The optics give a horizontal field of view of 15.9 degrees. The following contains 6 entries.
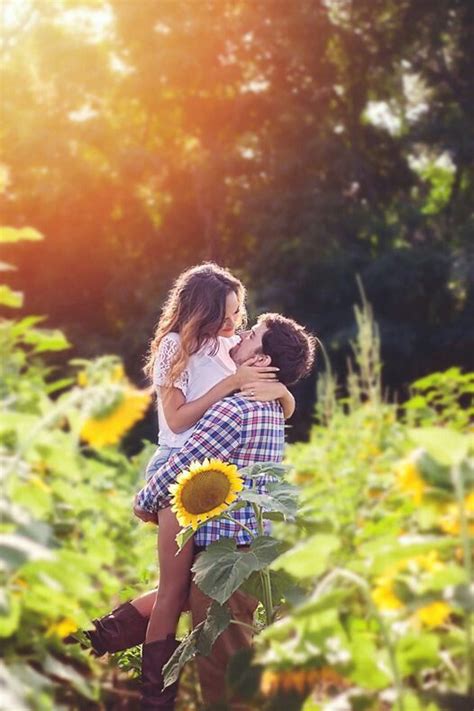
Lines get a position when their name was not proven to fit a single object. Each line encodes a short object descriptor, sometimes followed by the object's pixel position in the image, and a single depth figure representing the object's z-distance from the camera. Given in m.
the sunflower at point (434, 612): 2.65
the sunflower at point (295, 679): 2.76
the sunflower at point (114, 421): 2.71
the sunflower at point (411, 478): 2.66
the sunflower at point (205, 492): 3.91
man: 4.07
